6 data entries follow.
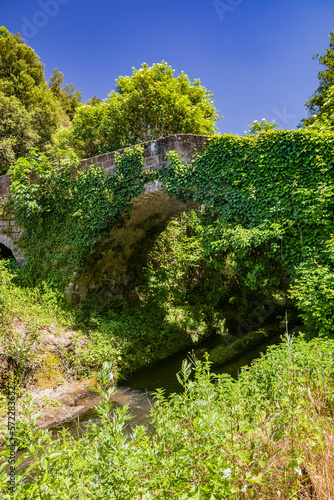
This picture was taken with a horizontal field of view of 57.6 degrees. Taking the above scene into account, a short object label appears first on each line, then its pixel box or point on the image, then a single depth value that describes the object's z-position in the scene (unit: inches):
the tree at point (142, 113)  398.0
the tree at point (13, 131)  577.0
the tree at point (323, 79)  433.2
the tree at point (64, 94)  858.8
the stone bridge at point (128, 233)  268.8
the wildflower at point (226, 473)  53.6
